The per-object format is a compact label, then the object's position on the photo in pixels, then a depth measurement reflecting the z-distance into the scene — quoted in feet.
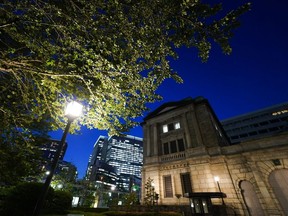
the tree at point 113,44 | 18.80
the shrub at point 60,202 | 38.58
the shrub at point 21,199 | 28.33
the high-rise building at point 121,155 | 584.93
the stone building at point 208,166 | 46.01
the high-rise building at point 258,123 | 183.11
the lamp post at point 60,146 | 14.39
